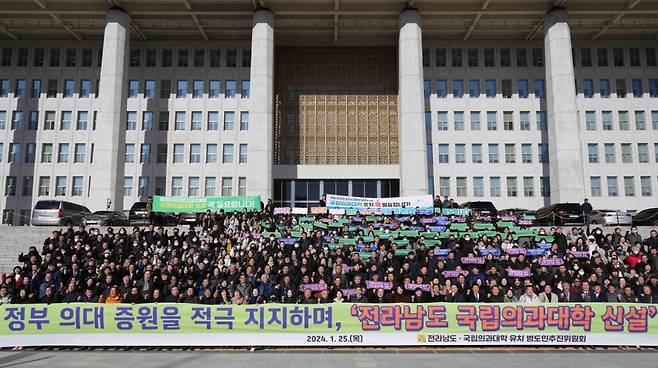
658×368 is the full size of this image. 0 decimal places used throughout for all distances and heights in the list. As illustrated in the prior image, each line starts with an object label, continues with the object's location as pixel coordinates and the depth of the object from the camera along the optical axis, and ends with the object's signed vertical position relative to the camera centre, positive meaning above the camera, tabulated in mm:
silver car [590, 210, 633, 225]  32344 +1280
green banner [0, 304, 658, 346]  12969 -2226
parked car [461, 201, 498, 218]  31734 +1982
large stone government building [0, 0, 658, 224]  45375 +11612
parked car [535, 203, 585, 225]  31344 +1392
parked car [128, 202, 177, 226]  30031 +1176
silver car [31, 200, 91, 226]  29047 +1261
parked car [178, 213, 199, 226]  30561 +1073
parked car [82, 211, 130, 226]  30203 +985
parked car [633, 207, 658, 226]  31359 +1285
